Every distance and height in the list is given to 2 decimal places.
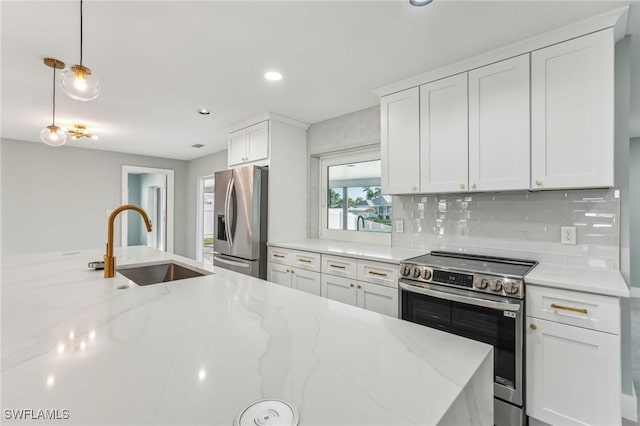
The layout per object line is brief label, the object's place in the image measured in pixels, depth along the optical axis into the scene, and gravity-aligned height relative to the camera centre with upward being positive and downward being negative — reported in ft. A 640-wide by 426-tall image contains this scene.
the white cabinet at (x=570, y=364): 4.86 -2.53
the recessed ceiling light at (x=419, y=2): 5.15 +3.63
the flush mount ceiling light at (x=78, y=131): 12.38 +3.41
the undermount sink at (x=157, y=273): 6.62 -1.37
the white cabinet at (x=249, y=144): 11.16 +2.69
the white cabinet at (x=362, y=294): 7.38 -2.11
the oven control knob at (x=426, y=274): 6.54 -1.31
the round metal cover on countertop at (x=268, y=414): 1.70 -1.18
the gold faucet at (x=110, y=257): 5.30 -0.80
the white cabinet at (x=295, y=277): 9.10 -2.05
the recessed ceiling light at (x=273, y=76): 7.83 +3.63
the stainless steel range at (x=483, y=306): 5.51 -1.84
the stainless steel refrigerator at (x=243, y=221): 10.44 -0.28
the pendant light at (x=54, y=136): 8.38 +2.14
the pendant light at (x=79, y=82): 5.19 +2.25
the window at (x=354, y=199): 10.55 +0.54
